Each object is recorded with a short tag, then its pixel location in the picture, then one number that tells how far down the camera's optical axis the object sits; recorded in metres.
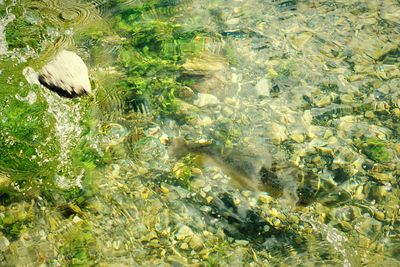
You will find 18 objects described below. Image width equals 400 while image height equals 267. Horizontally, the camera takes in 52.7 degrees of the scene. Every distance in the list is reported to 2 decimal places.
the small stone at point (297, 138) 4.26
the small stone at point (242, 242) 3.55
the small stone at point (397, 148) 4.07
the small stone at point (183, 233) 3.59
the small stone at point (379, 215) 3.62
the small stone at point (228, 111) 4.52
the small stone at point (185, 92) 4.68
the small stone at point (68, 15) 5.59
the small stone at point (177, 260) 3.44
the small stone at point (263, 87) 4.69
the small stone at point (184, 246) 3.52
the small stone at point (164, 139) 4.30
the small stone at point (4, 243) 3.48
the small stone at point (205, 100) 4.61
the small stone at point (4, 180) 3.90
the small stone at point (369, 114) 4.40
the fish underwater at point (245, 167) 3.94
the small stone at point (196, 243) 3.53
